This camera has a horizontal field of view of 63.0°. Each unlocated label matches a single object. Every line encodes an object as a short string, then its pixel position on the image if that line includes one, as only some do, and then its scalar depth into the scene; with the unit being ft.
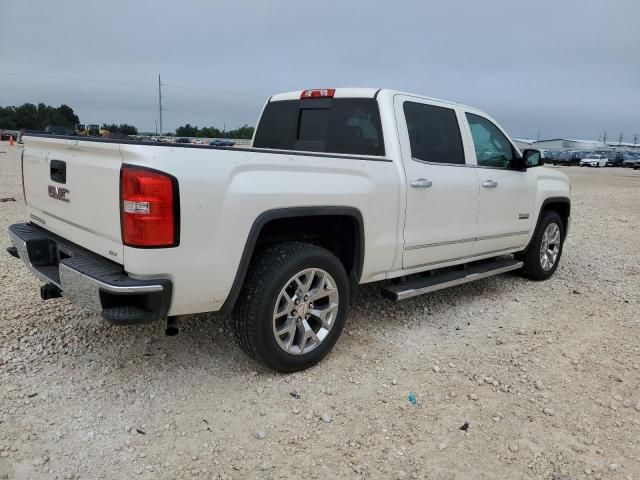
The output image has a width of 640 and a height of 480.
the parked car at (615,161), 166.50
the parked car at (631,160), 156.00
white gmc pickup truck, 9.01
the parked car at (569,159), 169.48
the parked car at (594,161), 163.12
